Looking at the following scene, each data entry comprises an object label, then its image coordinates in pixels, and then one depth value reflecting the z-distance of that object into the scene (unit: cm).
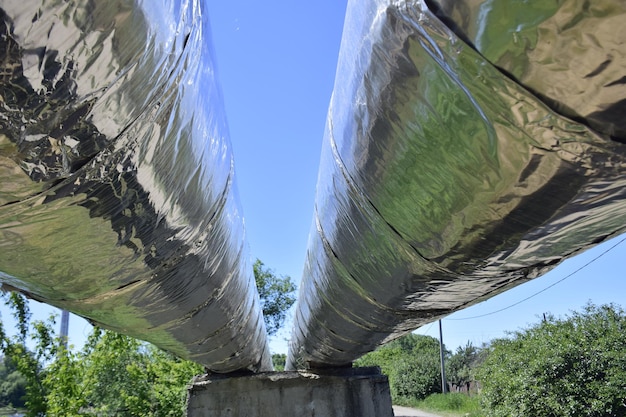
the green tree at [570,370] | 713
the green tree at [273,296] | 2020
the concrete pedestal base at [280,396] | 505
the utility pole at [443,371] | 1997
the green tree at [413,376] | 2366
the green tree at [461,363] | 2785
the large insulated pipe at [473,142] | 68
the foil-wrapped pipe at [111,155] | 74
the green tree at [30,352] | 719
